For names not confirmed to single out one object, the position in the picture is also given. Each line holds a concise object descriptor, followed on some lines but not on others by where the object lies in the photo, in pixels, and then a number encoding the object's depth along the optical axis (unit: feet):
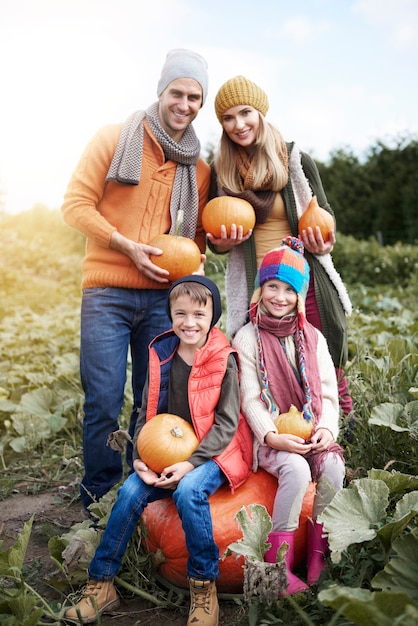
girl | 7.48
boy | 7.19
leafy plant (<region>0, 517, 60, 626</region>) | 6.49
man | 9.15
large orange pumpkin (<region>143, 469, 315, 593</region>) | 7.53
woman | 9.12
